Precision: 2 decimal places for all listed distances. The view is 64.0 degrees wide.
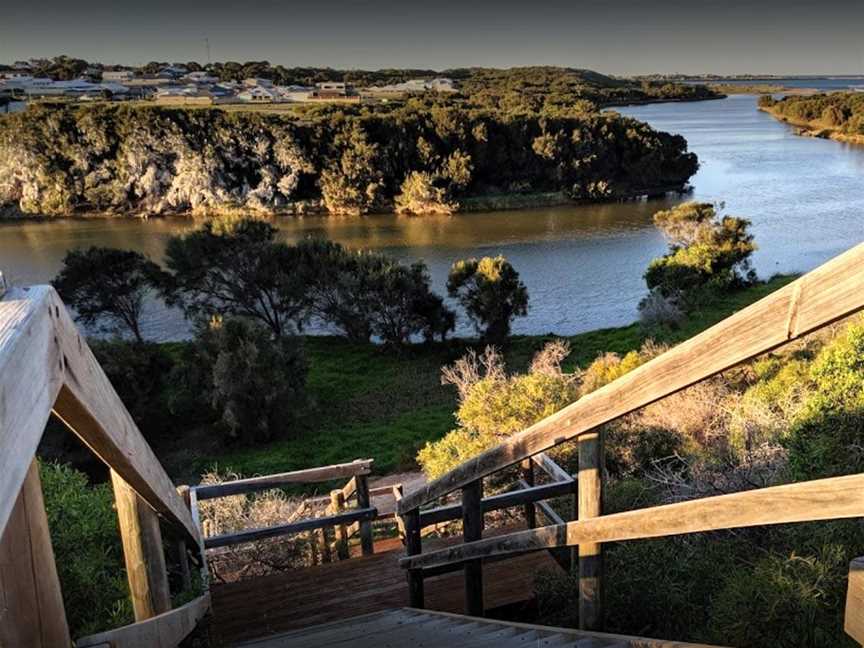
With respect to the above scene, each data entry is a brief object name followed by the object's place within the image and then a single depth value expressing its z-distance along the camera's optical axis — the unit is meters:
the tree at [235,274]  26.02
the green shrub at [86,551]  2.41
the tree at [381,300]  24.23
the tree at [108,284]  24.62
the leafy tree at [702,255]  26.61
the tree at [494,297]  24.05
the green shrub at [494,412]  9.40
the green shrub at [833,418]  4.92
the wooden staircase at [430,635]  2.07
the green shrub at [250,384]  17.45
